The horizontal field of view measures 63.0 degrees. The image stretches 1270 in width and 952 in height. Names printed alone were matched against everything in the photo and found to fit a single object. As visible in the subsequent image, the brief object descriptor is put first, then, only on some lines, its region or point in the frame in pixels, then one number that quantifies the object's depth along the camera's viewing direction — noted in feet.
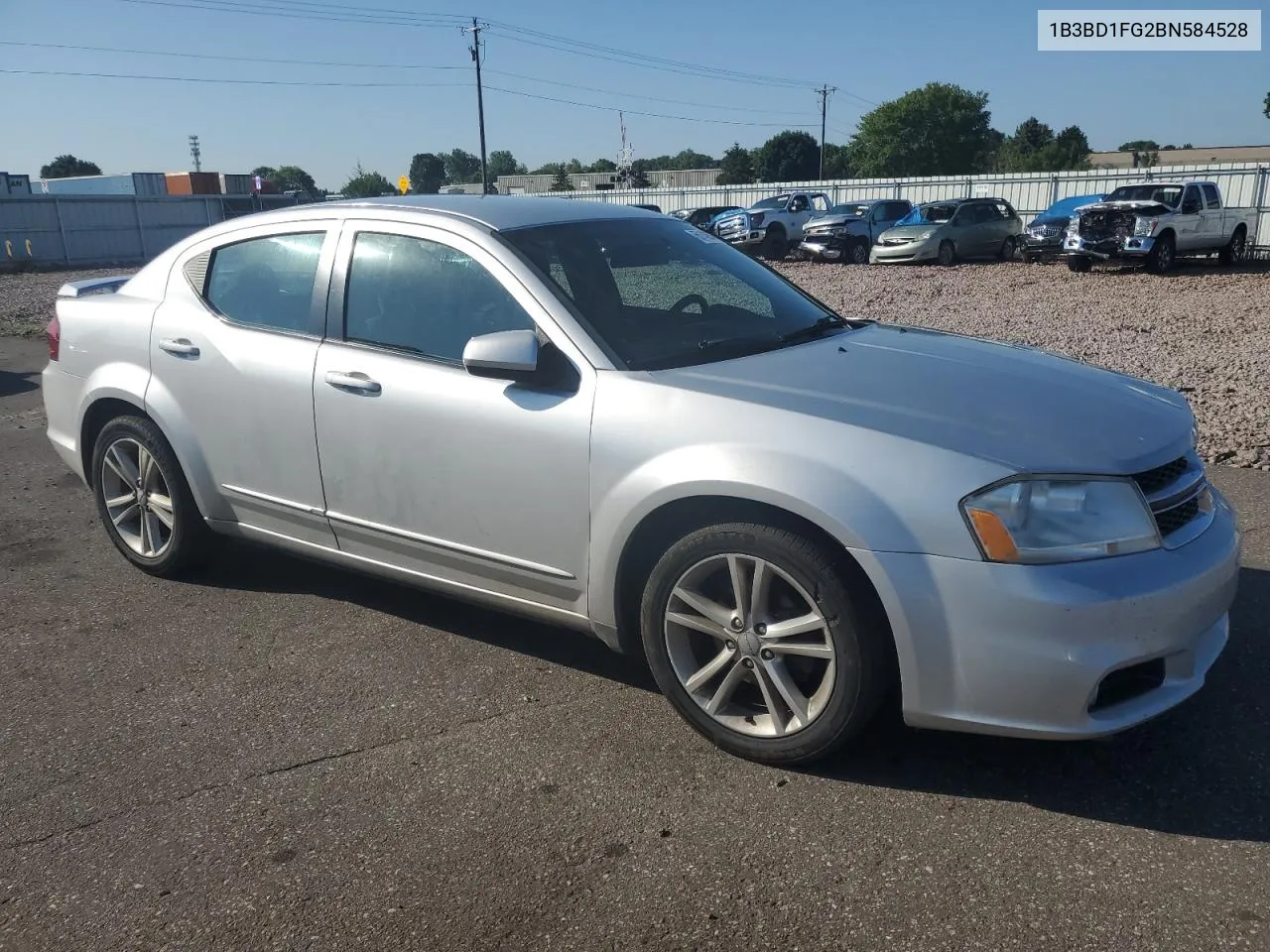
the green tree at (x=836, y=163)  376.07
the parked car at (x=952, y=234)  76.59
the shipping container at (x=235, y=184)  207.62
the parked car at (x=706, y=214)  102.32
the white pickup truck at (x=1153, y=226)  63.98
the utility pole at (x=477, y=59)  173.76
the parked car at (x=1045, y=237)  77.51
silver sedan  9.02
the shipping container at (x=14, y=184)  149.28
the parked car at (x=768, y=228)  91.20
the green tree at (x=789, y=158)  366.63
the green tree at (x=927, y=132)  322.14
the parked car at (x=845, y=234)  83.51
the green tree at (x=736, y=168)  312.09
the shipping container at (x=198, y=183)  210.98
